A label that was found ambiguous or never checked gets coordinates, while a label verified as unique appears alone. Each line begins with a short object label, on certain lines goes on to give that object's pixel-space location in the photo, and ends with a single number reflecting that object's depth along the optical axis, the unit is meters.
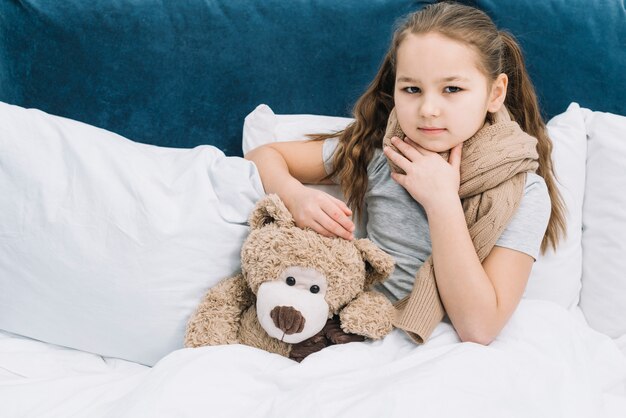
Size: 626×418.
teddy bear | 0.92
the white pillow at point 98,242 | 1.00
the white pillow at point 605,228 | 1.19
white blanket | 0.81
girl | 0.98
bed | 0.87
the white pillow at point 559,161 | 1.16
